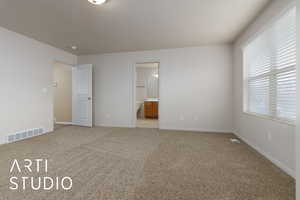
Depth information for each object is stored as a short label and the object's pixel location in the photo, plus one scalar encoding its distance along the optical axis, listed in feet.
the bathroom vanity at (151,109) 21.84
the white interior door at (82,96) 15.34
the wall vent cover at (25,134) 10.18
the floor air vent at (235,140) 10.30
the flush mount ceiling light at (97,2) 6.79
